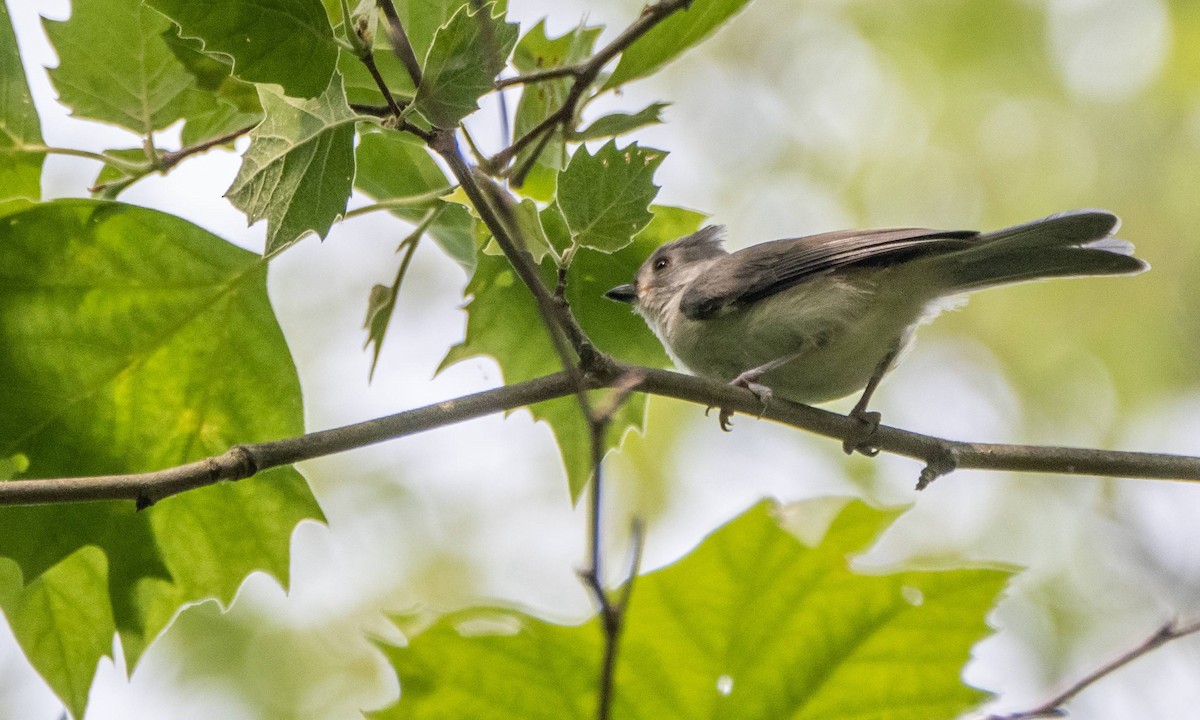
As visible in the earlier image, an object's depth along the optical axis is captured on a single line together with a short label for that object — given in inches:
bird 270.4
